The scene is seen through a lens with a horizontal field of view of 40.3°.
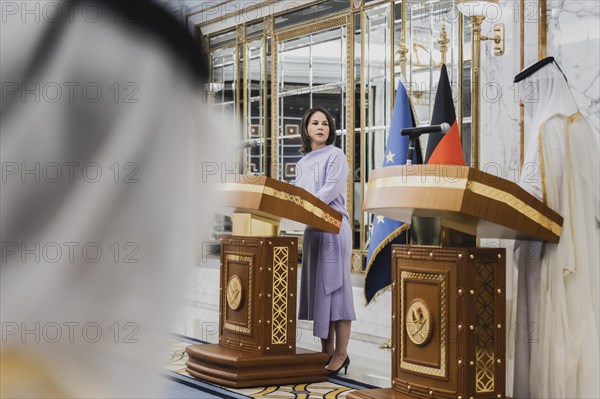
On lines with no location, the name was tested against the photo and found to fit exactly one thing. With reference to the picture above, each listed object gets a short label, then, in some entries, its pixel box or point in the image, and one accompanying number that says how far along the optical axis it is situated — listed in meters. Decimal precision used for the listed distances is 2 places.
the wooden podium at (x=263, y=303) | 4.82
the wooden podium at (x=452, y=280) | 3.39
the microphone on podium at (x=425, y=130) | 3.46
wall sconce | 5.41
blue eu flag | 5.63
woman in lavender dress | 5.36
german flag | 5.34
